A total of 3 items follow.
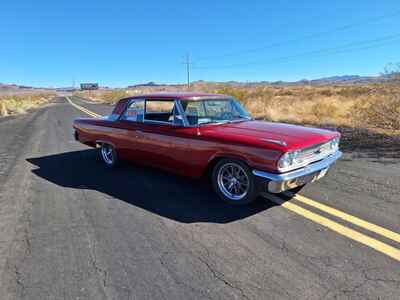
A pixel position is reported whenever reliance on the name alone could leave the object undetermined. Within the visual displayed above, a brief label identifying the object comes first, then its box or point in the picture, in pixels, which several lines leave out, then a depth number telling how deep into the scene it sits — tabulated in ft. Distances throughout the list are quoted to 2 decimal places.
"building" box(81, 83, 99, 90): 433.23
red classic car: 12.07
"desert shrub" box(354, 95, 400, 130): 30.68
